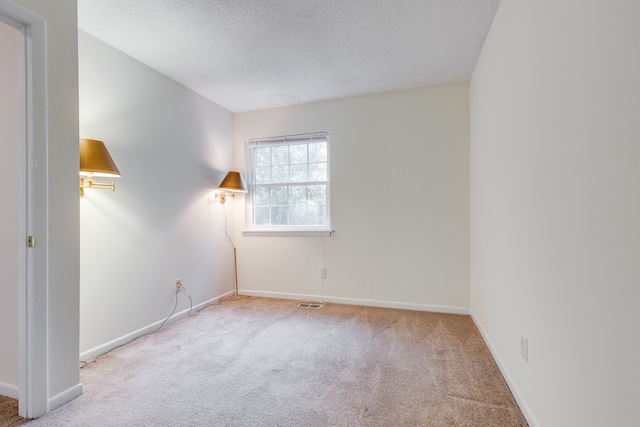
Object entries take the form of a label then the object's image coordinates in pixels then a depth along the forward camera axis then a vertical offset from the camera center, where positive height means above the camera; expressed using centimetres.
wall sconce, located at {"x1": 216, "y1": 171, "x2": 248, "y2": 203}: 343 +39
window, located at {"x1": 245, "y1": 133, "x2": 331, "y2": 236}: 364 +42
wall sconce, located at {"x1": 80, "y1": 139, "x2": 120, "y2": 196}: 200 +39
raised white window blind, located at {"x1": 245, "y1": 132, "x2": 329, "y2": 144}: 359 +99
